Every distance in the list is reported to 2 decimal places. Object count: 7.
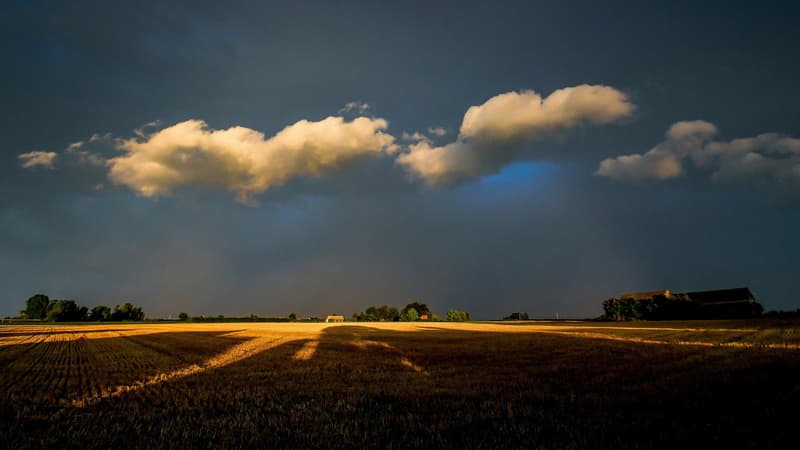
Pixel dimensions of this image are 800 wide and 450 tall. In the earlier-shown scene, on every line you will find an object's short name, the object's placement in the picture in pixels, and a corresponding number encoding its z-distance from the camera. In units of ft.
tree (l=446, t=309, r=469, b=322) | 491.72
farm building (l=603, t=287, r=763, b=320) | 270.26
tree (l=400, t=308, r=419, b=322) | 495.41
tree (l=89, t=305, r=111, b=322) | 489.67
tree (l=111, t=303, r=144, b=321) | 497.05
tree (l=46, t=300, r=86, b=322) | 467.52
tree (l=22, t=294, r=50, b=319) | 548.31
